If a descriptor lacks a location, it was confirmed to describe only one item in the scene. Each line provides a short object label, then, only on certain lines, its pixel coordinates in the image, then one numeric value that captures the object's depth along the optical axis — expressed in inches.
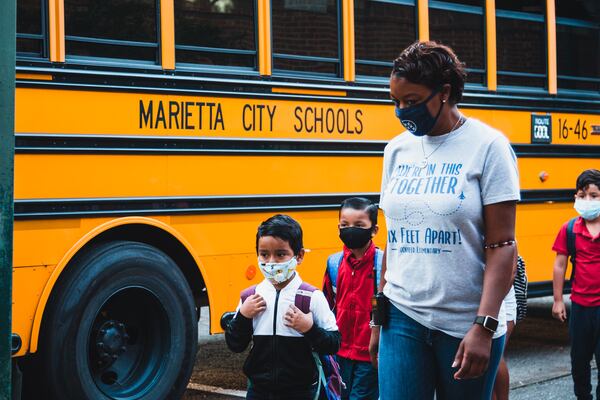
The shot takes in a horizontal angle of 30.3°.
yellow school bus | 227.1
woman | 133.3
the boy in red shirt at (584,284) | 247.9
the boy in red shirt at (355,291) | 192.2
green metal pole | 163.0
